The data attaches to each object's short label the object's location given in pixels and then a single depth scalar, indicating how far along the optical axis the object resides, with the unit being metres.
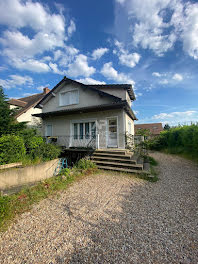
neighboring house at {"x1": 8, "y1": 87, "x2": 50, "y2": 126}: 13.23
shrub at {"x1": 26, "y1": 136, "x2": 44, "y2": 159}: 5.96
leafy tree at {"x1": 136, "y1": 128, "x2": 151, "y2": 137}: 9.81
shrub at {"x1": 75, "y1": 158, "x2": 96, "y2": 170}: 6.22
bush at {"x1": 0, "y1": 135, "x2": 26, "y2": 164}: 4.95
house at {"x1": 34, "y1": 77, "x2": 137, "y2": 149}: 8.05
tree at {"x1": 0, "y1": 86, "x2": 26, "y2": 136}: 5.92
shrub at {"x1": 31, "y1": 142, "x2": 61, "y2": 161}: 6.03
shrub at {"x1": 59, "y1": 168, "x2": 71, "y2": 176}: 5.15
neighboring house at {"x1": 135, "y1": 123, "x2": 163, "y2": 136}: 30.54
